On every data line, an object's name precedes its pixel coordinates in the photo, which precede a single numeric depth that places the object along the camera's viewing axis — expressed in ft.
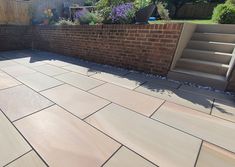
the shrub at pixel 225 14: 13.52
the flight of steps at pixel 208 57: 9.93
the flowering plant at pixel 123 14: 12.65
